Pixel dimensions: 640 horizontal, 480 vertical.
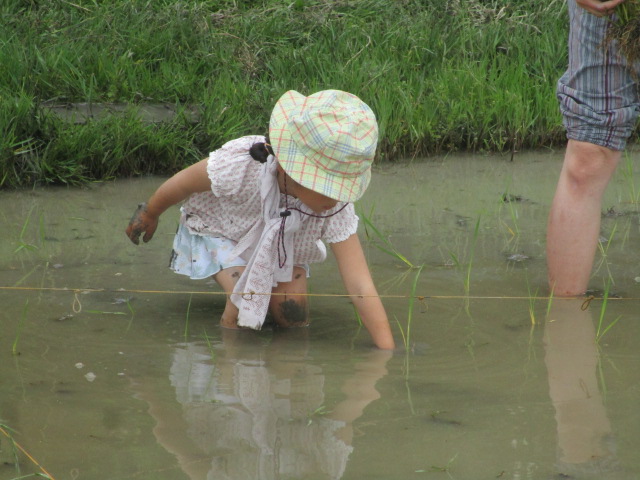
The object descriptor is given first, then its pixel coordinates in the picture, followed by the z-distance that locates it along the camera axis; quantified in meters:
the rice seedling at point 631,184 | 8.69
